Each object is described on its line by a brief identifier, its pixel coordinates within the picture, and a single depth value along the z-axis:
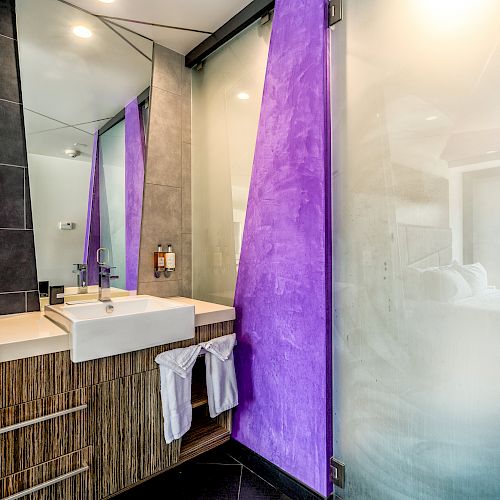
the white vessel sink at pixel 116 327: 1.50
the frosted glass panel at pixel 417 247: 1.25
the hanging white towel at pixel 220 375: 1.97
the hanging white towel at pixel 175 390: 1.78
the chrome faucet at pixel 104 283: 2.21
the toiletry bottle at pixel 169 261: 2.48
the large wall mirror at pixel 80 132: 2.02
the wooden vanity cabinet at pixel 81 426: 1.40
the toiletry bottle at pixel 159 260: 2.45
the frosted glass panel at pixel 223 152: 2.16
